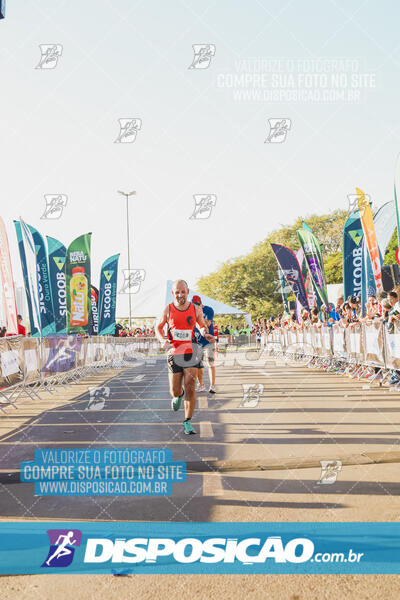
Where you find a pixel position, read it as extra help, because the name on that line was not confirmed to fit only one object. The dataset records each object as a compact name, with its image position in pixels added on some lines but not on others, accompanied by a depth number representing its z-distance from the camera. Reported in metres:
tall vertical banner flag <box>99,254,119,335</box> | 27.51
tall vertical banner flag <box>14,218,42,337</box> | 15.62
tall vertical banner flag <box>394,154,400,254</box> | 11.42
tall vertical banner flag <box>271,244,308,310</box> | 24.36
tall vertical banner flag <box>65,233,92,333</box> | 20.81
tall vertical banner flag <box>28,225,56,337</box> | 18.16
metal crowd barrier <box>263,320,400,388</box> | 12.27
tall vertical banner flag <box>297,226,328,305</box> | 20.25
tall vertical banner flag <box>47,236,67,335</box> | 20.23
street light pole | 52.20
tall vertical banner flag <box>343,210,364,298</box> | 17.14
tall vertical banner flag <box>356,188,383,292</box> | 15.62
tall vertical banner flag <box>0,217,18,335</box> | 13.88
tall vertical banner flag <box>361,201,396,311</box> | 16.48
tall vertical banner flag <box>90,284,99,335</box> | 28.11
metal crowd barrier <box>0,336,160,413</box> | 11.22
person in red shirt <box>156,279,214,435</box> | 7.62
